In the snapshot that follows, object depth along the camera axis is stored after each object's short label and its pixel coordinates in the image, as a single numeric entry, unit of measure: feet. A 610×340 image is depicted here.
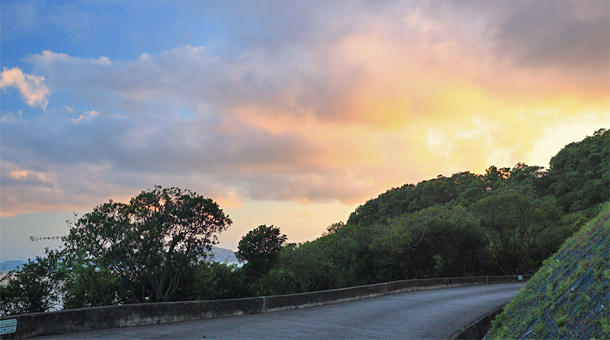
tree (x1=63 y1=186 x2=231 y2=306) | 86.22
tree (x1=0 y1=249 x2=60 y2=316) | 54.66
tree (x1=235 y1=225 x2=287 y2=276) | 103.65
